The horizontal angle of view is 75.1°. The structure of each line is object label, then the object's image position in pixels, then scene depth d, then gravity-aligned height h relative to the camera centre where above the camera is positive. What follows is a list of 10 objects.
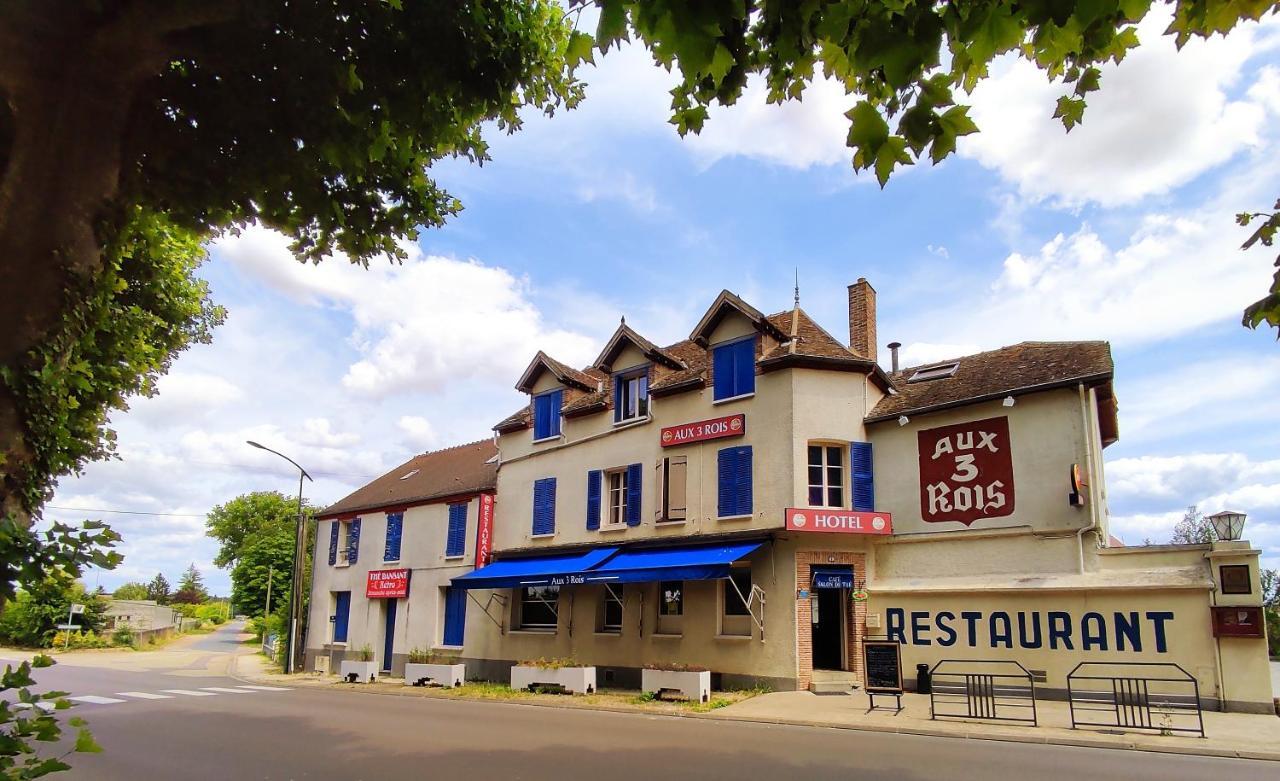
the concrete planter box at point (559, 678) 18.95 -2.04
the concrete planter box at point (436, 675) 21.73 -2.29
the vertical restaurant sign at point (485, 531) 24.41 +1.61
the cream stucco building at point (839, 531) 15.36 +1.34
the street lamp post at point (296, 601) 27.48 -0.55
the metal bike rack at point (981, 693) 13.60 -1.78
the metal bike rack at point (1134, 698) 12.30 -1.67
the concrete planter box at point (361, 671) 24.05 -2.42
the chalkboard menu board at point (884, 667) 14.25 -1.22
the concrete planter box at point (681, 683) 16.77 -1.86
